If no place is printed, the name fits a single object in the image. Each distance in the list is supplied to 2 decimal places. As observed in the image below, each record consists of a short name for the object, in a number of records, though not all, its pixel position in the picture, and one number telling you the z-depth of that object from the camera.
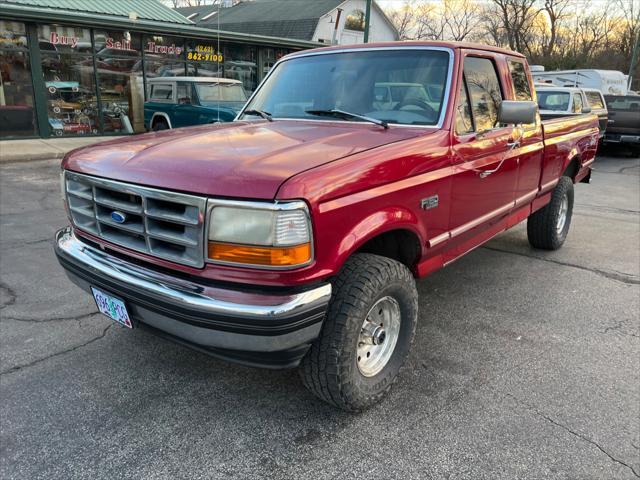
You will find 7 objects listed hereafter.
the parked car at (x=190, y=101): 11.18
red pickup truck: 2.18
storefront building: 12.66
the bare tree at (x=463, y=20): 43.34
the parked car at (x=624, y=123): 14.25
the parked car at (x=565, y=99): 11.20
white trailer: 18.92
